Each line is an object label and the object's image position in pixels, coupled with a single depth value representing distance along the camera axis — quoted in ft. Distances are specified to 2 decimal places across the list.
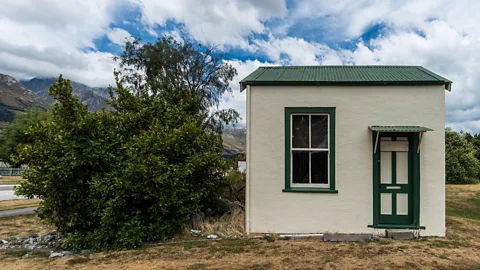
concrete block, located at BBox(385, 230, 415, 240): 18.99
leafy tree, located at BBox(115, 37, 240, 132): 64.64
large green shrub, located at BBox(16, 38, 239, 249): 17.87
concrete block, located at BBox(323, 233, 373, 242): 18.68
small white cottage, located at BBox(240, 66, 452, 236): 19.47
